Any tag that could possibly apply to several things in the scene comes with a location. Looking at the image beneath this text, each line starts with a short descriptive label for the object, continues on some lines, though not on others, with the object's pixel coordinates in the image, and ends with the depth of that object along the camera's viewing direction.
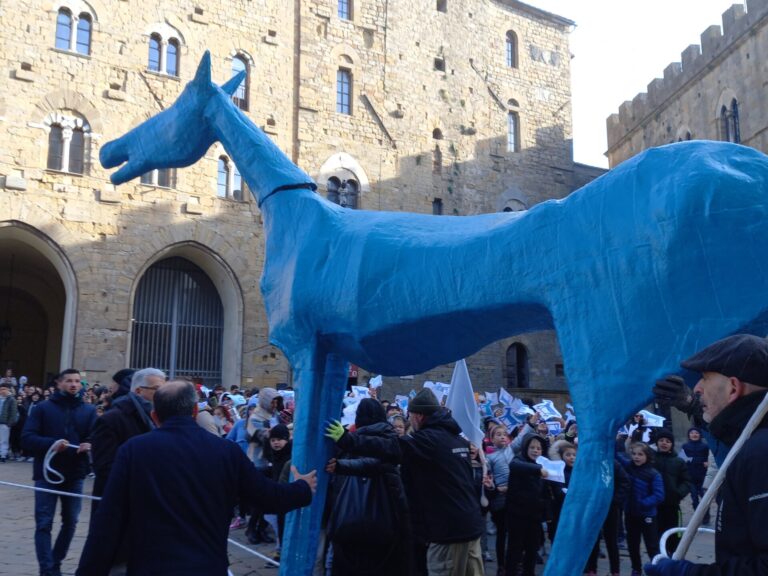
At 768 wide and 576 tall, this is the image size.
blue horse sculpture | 2.85
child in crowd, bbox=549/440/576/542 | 6.91
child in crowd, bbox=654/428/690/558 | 7.52
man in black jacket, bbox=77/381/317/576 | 2.78
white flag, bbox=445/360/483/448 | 5.50
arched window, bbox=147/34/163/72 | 20.70
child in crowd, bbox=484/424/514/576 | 7.16
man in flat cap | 1.69
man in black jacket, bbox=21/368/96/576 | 5.45
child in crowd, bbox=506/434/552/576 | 6.46
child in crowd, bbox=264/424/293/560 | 6.76
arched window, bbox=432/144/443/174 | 25.06
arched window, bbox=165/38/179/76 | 20.89
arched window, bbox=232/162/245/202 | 21.42
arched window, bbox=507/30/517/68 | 27.86
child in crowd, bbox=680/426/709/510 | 9.58
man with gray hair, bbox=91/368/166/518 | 4.73
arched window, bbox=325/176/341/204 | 22.72
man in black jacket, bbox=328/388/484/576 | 4.46
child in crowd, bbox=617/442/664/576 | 7.01
